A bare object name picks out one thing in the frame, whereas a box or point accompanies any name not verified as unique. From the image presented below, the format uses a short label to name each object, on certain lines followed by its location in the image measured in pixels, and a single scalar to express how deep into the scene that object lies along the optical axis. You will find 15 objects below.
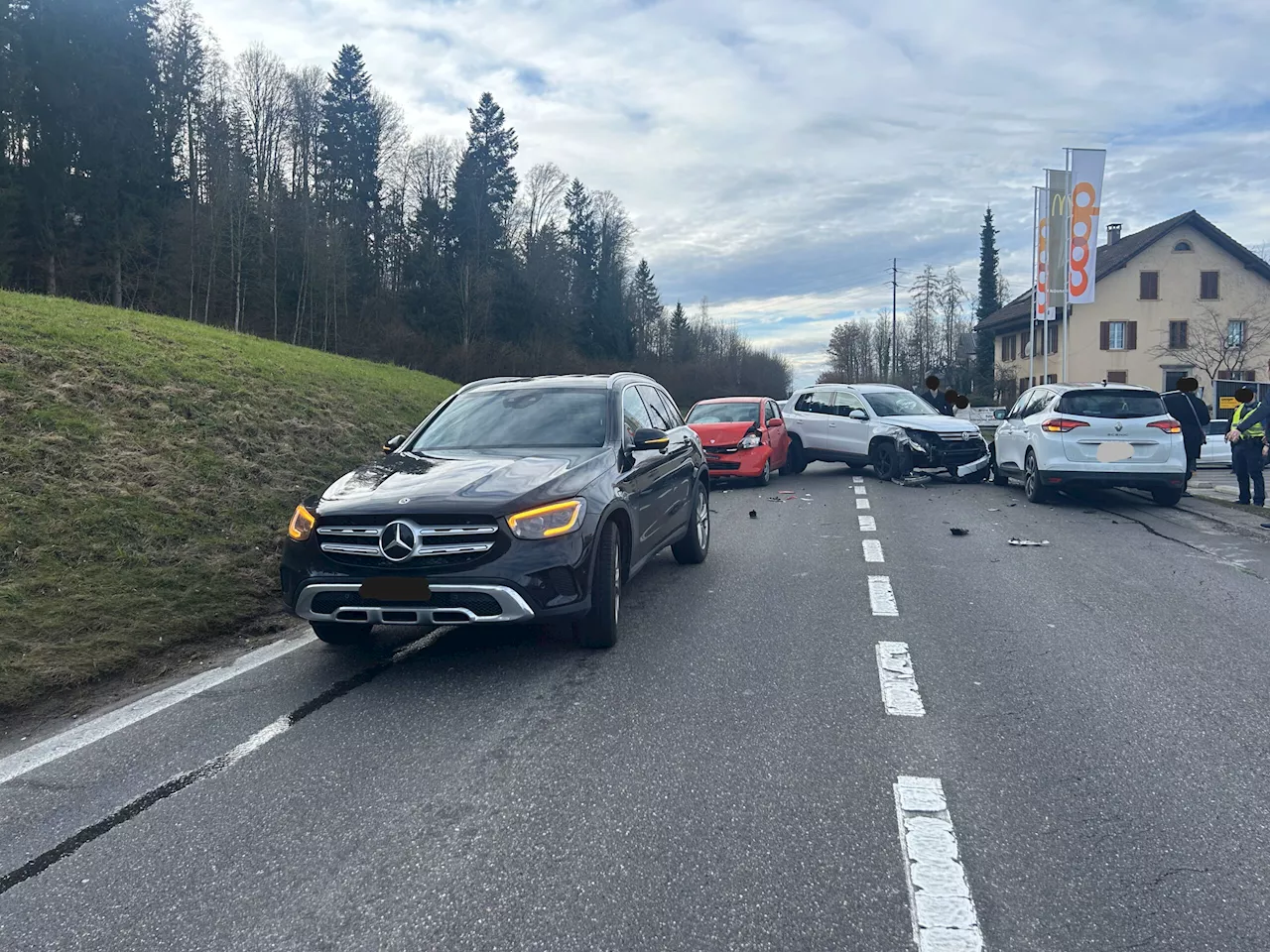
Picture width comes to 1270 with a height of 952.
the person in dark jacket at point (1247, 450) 11.63
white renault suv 11.93
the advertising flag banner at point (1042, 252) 25.28
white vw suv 15.66
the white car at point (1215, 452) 18.09
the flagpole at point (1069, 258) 25.00
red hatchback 15.29
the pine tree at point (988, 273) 85.19
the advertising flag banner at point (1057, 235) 24.83
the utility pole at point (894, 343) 76.94
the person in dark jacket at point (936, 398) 18.10
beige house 46.66
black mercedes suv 4.79
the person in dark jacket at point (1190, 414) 13.48
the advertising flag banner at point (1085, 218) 24.81
